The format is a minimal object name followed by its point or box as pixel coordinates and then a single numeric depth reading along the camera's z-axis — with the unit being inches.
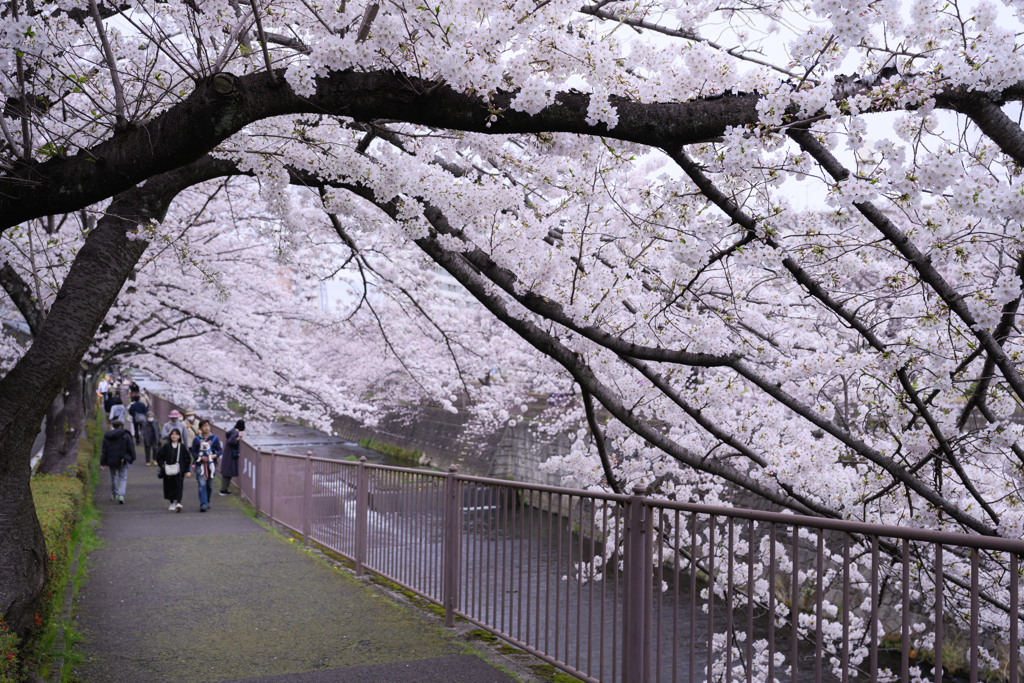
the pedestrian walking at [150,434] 739.4
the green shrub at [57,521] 211.0
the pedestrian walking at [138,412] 826.8
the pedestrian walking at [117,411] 675.4
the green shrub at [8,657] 132.4
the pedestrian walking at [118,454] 499.2
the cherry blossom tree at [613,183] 121.6
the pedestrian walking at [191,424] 641.0
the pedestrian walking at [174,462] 493.0
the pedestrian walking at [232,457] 587.5
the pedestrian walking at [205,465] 492.1
